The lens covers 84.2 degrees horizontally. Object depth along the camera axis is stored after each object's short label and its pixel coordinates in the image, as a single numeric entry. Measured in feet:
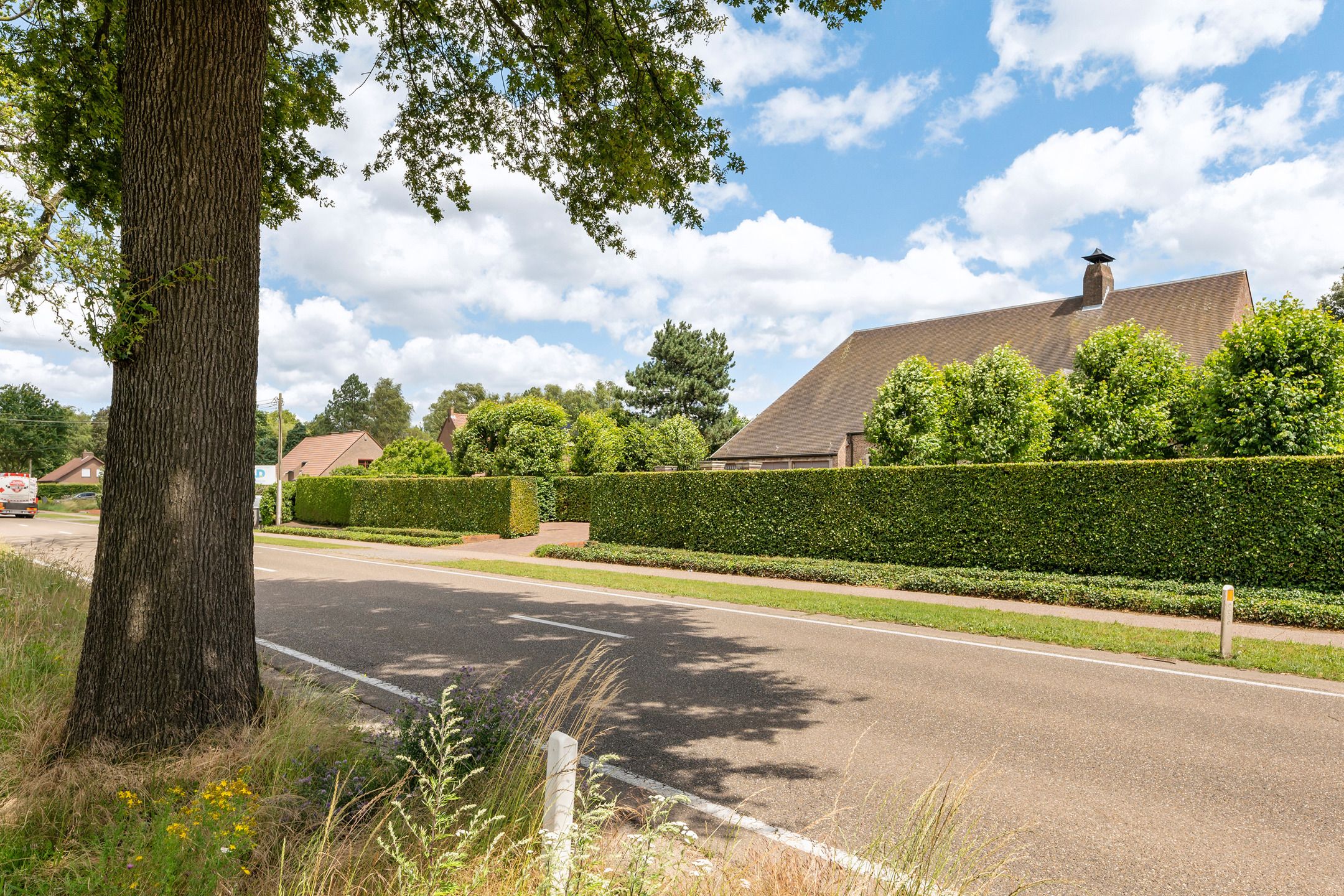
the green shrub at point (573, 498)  104.47
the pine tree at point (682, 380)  173.68
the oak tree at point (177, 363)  13.01
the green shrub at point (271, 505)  123.95
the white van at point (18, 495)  138.10
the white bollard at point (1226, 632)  27.02
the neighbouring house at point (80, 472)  300.20
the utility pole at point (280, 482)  117.70
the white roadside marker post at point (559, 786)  8.83
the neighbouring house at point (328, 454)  217.36
